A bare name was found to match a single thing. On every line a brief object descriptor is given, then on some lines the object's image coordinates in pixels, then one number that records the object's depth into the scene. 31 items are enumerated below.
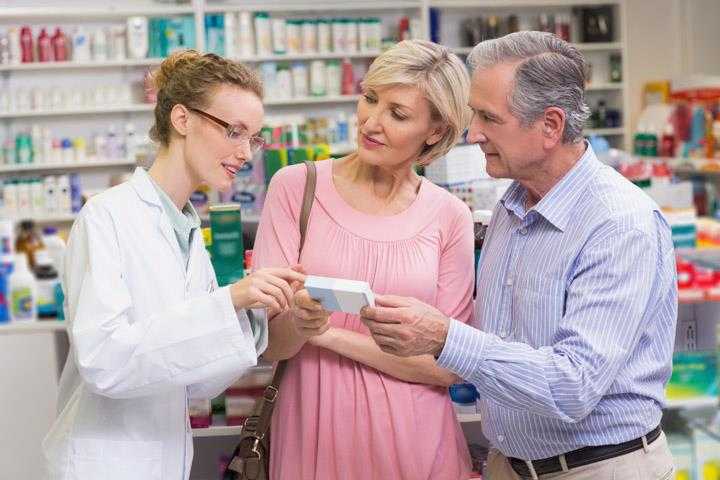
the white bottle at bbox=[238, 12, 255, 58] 7.96
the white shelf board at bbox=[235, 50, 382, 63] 8.02
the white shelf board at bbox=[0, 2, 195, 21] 7.73
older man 1.83
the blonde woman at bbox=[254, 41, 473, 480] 2.31
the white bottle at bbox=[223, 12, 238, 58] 7.91
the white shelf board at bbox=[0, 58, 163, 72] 7.75
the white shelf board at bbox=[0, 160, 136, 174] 7.86
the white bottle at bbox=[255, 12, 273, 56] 8.05
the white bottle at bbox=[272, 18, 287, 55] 8.10
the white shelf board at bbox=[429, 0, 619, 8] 8.30
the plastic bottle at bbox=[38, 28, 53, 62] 7.83
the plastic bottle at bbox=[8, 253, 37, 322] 3.67
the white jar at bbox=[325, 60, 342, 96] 8.23
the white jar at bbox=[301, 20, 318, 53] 8.18
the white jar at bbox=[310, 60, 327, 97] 8.18
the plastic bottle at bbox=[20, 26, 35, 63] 7.79
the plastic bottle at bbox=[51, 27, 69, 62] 7.86
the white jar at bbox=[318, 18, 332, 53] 8.19
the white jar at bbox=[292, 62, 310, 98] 8.18
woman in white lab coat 1.81
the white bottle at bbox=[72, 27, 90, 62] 7.87
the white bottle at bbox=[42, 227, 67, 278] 4.34
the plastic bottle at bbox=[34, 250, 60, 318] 3.69
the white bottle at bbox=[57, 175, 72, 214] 7.93
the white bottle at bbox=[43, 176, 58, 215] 7.91
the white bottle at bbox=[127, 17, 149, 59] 7.82
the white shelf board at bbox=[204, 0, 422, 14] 8.06
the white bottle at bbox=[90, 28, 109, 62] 7.88
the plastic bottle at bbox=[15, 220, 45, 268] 4.15
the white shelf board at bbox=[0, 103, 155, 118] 7.79
